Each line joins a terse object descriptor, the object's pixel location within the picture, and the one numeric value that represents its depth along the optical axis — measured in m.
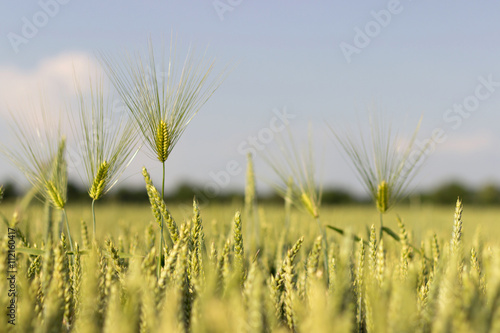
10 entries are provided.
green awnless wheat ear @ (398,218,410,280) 1.76
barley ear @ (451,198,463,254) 1.71
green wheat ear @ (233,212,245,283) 1.71
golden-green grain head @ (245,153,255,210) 2.06
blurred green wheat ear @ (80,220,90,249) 1.82
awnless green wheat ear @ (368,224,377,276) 1.71
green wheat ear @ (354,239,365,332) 1.71
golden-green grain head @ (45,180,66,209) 1.81
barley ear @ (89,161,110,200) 1.79
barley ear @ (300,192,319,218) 1.88
